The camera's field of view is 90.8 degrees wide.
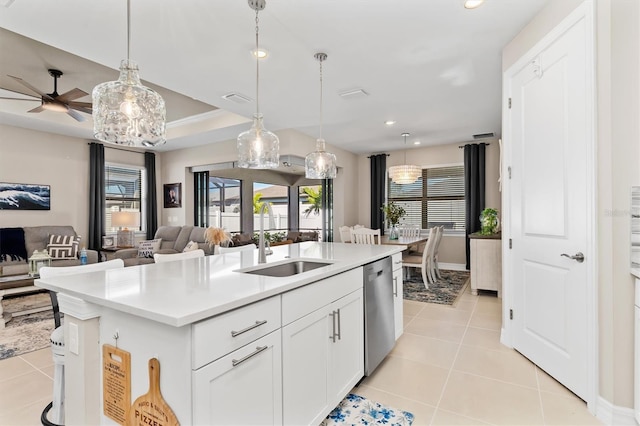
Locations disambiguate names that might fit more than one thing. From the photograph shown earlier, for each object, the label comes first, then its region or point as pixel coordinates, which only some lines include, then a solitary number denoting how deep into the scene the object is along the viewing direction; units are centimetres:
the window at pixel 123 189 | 661
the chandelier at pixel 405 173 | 603
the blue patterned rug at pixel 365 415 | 183
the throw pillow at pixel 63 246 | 505
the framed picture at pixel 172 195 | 718
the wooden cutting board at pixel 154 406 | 112
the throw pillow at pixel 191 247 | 483
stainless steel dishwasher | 225
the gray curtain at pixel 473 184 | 632
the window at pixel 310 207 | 1062
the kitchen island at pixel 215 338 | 110
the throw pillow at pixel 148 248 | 572
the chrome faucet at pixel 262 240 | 222
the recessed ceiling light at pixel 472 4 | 222
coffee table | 359
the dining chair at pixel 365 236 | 524
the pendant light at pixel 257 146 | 275
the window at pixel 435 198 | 696
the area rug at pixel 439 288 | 441
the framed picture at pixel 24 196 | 512
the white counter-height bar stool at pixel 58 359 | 171
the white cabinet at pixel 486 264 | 446
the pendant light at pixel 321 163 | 349
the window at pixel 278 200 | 1132
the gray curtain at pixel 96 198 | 602
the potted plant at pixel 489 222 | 490
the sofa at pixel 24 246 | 473
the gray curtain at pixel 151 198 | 712
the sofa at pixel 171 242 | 536
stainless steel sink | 217
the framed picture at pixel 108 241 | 612
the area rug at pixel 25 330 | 285
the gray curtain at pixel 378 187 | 736
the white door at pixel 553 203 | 200
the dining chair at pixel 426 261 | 494
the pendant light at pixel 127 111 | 196
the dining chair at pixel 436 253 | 536
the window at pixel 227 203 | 948
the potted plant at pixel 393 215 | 602
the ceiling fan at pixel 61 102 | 373
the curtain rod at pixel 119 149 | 643
